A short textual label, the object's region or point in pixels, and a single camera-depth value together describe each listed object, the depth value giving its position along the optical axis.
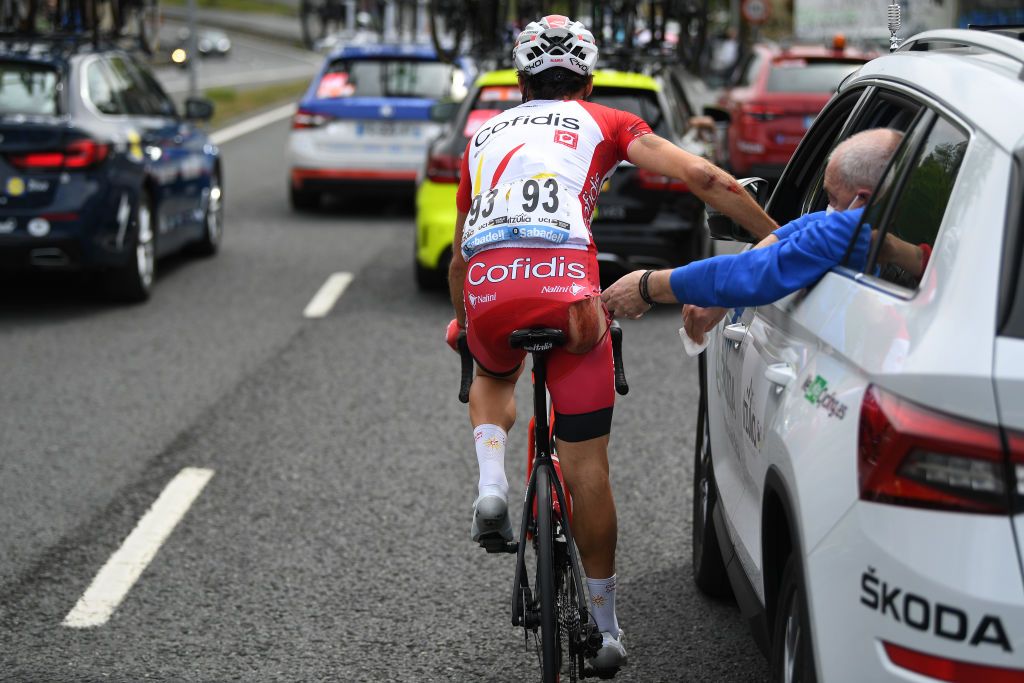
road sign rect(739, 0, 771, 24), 36.00
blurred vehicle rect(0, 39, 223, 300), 10.03
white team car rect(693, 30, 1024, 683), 2.54
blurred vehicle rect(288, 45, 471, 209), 15.48
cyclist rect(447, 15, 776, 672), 3.96
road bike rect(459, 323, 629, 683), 3.79
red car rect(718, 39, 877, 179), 16.20
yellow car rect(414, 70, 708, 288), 10.34
